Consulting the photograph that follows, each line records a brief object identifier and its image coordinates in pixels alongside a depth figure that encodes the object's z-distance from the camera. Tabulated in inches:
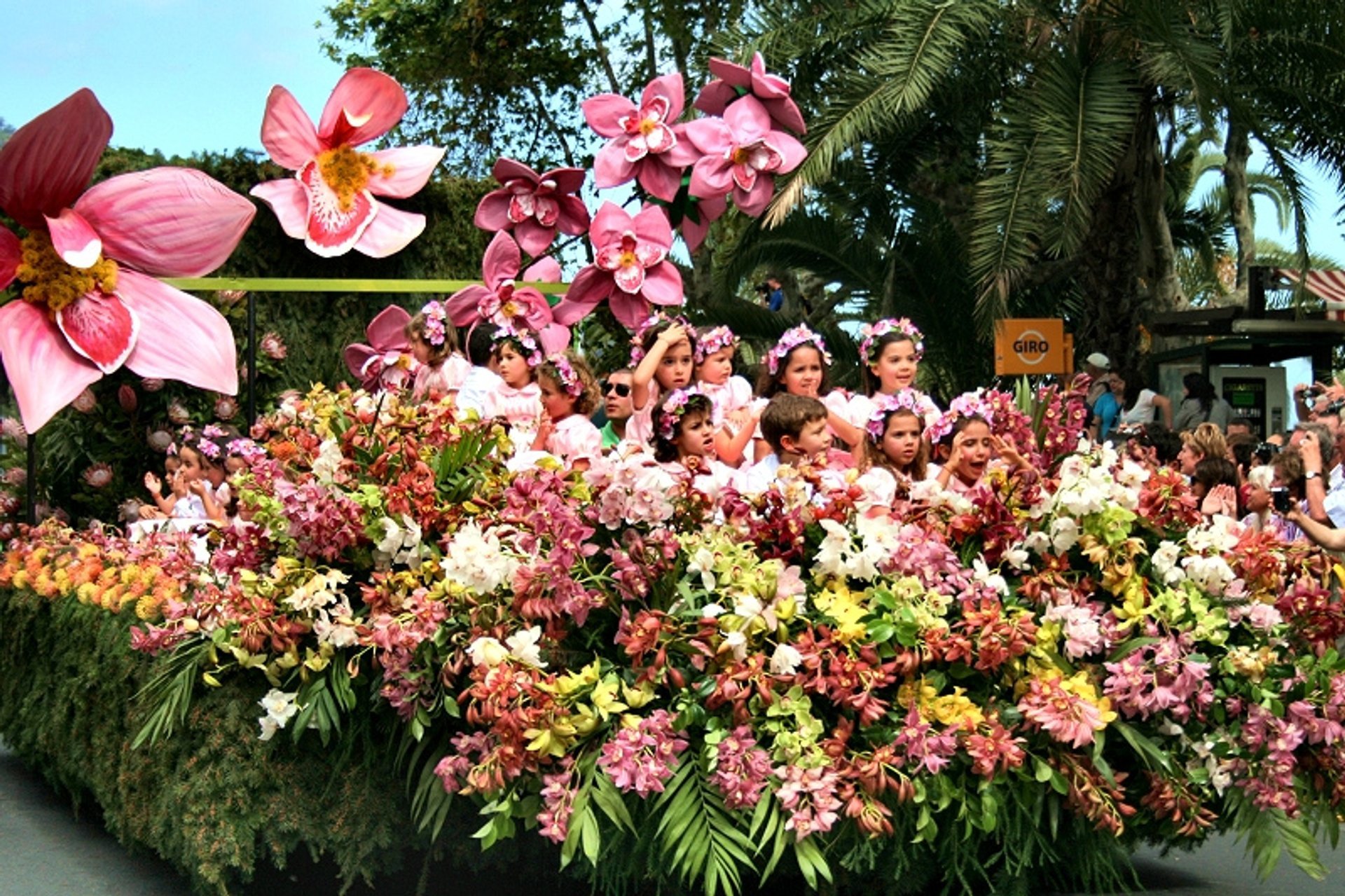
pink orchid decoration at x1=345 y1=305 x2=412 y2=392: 374.7
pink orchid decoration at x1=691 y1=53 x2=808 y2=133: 321.1
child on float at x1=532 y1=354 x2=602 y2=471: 288.7
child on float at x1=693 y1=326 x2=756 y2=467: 319.9
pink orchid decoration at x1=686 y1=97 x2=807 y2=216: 320.2
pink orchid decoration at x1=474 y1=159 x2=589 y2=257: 352.2
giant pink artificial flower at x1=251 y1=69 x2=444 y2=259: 357.4
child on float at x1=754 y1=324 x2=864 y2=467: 304.2
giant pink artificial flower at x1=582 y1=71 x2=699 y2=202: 321.1
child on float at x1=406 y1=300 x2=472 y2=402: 344.2
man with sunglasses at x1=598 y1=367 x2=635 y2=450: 333.1
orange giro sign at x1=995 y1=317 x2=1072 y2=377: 591.8
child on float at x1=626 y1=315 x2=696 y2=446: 308.5
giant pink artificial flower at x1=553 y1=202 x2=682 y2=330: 319.6
